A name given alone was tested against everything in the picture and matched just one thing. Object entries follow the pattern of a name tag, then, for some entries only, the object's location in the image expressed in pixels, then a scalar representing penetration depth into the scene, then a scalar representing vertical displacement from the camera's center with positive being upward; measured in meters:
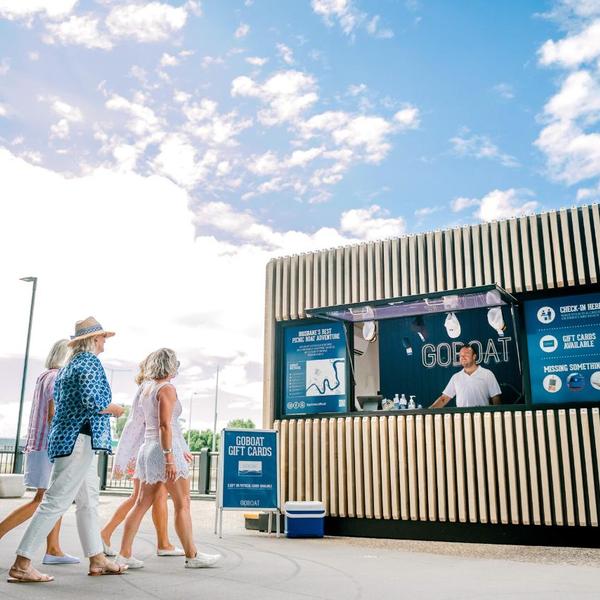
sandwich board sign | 8.43 -0.15
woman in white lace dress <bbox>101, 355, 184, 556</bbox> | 6.05 -0.10
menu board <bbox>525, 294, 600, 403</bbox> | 8.12 +1.33
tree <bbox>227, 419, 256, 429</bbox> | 77.40 +4.29
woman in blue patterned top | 4.54 +0.06
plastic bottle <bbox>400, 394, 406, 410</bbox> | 9.65 +0.81
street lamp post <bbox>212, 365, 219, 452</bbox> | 58.04 +4.84
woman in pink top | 5.23 +0.05
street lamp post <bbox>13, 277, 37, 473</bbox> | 19.23 +2.18
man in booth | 8.98 +0.98
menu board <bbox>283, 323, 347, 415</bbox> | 9.84 +1.28
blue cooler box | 8.62 -0.71
